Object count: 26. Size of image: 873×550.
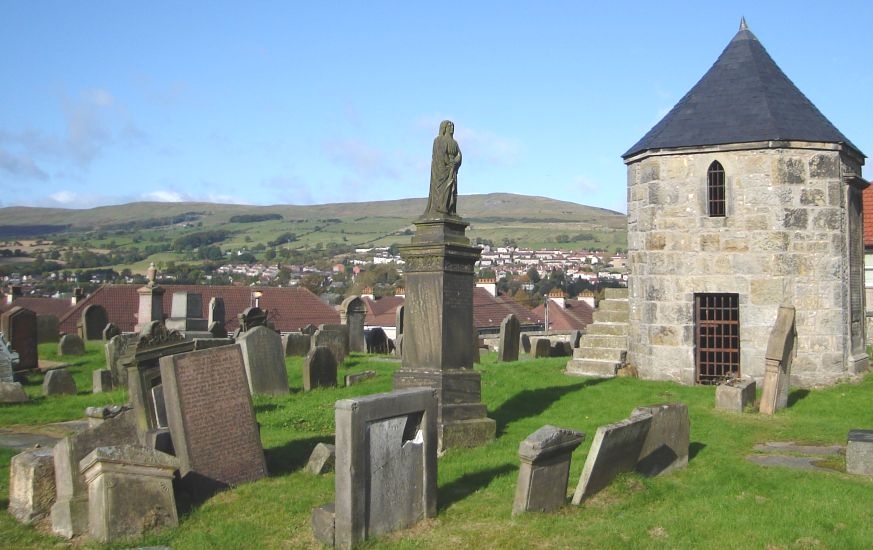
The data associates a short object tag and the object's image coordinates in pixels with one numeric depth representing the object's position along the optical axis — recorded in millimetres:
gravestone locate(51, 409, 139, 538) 7723
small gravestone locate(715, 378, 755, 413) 14461
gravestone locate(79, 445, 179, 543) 7430
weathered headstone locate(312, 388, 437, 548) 7254
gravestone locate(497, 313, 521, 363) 22844
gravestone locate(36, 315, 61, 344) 27781
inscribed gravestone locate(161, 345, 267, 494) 8898
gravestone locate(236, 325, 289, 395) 15445
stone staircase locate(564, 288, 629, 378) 19594
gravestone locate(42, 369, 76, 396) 16312
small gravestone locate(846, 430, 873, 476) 9672
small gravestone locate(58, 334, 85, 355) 23078
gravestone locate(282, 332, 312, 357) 22109
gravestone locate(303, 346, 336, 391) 16344
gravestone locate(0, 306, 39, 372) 19906
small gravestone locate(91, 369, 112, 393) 16734
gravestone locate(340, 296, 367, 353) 27016
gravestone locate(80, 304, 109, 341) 28719
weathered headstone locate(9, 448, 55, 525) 8102
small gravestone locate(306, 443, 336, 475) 9859
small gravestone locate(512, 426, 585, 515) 7820
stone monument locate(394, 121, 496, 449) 11562
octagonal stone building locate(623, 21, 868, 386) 17703
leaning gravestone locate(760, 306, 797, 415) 14469
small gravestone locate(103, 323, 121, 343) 25906
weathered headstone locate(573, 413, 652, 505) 8398
